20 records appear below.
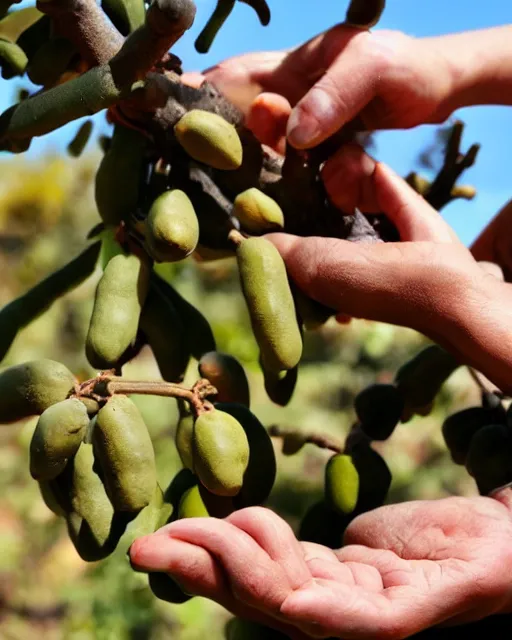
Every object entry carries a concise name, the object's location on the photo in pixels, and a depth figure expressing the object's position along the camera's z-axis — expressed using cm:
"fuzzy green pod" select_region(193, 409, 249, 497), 76
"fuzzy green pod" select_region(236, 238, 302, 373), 81
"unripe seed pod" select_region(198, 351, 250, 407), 88
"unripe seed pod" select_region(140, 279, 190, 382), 91
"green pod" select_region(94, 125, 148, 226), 90
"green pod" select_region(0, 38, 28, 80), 94
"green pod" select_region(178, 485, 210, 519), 82
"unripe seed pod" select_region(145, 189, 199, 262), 80
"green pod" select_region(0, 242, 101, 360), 94
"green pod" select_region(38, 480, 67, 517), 81
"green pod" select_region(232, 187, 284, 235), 93
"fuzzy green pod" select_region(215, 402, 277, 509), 83
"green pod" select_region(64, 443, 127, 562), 78
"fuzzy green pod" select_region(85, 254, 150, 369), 80
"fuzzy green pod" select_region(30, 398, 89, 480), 73
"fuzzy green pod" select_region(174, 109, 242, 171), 86
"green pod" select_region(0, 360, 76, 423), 79
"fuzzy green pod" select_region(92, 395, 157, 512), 74
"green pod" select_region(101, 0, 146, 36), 89
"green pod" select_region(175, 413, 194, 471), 84
